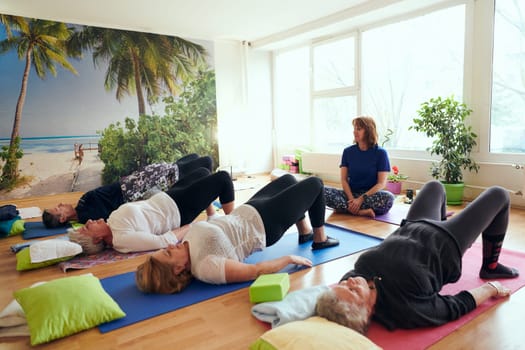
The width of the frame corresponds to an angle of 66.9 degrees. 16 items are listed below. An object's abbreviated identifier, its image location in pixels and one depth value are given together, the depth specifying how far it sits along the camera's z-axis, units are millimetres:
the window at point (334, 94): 6009
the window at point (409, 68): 4672
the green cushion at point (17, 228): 3631
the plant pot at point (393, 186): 4945
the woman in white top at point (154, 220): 2691
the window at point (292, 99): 6949
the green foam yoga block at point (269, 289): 1960
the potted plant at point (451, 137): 4195
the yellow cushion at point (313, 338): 1375
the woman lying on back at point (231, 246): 2055
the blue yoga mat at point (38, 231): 3527
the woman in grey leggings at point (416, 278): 1589
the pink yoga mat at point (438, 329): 1612
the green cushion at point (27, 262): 2693
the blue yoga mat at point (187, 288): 1990
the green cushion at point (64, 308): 1756
